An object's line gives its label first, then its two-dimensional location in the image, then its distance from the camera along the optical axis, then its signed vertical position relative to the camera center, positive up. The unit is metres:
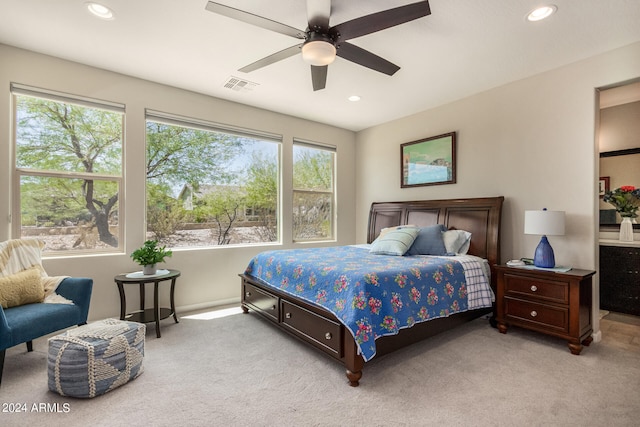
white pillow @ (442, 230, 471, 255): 3.52 -0.35
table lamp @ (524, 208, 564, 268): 2.85 -0.16
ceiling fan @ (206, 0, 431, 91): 1.94 +1.26
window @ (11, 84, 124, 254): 3.01 +0.44
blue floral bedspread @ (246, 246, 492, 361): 2.19 -0.64
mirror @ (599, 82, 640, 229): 3.77 +0.85
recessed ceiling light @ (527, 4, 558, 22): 2.24 +1.51
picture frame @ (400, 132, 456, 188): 4.17 +0.73
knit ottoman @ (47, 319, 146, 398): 1.96 -0.99
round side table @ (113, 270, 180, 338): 2.97 -0.88
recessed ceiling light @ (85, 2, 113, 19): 2.29 +1.55
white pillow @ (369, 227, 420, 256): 3.44 -0.36
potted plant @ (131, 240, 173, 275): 3.11 -0.46
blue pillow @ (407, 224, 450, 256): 3.48 -0.37
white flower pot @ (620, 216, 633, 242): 3.66 -0.23
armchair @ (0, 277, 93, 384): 2.05 -0.79
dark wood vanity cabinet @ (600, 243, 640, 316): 3.59 -0.83
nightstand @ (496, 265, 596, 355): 2.66 -0.86
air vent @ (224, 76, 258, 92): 3.54 +1.53
